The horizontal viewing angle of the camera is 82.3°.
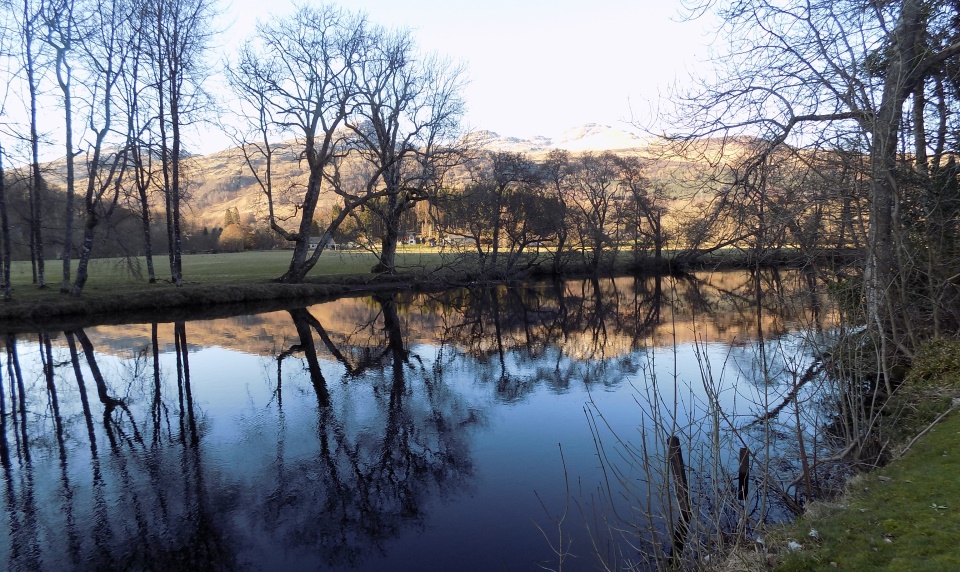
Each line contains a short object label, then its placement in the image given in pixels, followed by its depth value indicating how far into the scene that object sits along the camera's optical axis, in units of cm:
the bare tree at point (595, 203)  4781
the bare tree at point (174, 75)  2656
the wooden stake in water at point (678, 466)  542
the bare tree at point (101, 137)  2381
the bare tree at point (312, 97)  2942
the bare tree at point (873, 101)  748
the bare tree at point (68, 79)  2277
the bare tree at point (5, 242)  2169
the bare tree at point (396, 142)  3191
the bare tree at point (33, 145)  2238
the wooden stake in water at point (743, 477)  686
